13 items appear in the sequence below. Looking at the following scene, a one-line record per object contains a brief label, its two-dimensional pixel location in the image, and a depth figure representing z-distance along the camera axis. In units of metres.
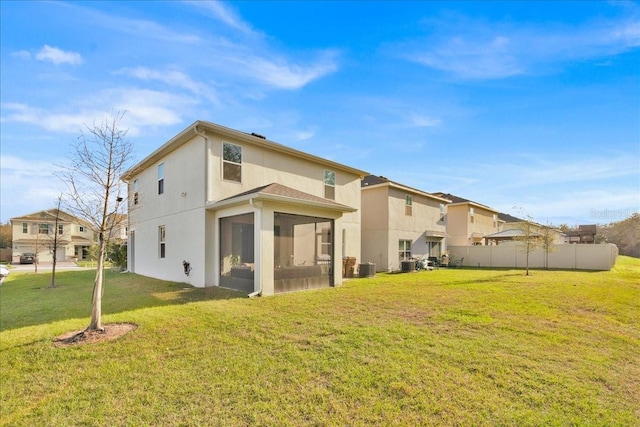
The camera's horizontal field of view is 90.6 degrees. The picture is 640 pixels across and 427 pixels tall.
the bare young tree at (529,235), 17.97
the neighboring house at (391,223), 19.61
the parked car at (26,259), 36.97
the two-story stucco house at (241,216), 10.34
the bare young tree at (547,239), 19.28
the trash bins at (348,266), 16.14
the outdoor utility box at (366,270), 16.05
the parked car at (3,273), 18.66
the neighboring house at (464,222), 28.09
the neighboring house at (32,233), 38.25
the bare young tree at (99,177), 6.95
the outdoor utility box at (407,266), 18.83
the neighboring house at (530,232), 18.38
